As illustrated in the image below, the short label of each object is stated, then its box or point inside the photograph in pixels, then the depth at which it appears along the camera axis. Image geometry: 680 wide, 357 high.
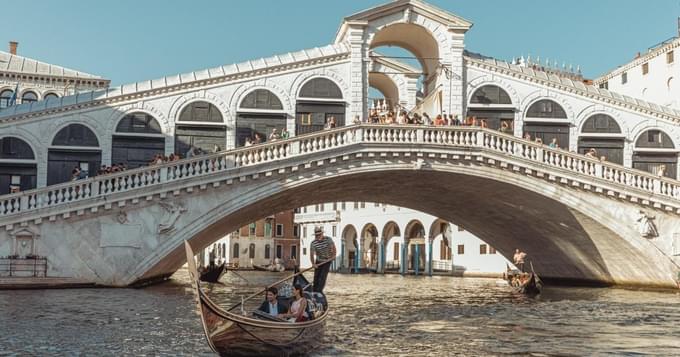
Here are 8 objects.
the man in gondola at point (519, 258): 27.74
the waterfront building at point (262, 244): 65.75
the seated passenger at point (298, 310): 11.53
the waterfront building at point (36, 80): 34.84
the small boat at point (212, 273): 30.97
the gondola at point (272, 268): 59.22
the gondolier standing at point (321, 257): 14.05
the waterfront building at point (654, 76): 37.31
